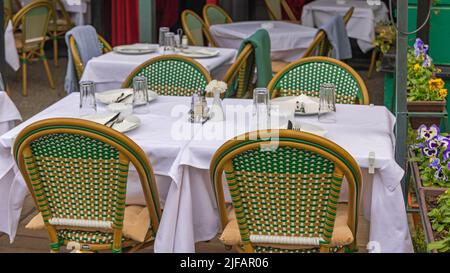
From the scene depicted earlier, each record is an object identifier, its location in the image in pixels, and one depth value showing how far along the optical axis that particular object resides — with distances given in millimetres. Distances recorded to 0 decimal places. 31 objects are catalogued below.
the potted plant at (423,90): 3885
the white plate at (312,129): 2900
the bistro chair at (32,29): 6633
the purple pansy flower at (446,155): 3010
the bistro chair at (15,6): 8578
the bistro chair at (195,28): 5986
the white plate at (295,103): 3203
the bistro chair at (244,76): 4477
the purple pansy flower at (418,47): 4309
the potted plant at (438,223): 2367
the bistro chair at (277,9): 8047
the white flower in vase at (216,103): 3139
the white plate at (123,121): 2971
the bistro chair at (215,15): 6648
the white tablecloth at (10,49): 6605
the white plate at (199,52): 5004
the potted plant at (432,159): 3023
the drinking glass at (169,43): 5109
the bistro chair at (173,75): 3877
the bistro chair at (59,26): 7580
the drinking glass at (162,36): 5137
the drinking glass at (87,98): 3193
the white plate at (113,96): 3450
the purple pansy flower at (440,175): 3020
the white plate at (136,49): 5086
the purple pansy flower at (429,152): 3150
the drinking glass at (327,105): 3113
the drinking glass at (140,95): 3258
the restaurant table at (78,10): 8078
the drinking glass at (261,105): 3092
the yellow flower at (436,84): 3952
